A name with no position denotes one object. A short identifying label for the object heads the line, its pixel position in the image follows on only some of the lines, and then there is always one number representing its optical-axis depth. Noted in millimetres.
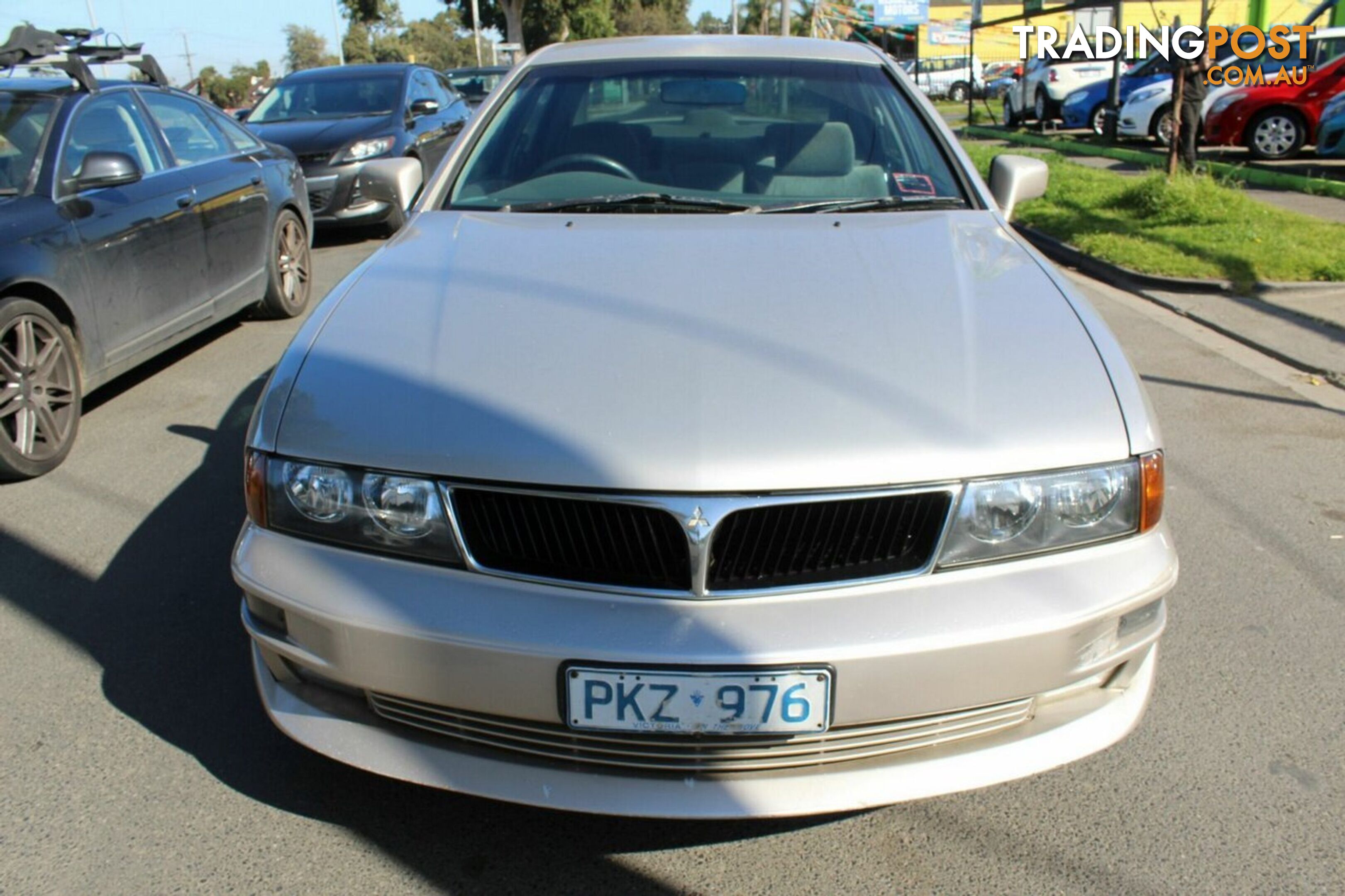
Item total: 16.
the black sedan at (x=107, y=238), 4461
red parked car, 13516
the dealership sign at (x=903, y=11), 58156
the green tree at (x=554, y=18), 45312
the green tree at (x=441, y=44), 82875
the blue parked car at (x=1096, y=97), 19000
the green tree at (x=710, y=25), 92938
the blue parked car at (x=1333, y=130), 11945
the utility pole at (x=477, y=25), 43844
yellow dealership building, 30453
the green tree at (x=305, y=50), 85562
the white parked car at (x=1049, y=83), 21719
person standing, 10914
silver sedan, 1944
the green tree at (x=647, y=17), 62094
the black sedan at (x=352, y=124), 9789
